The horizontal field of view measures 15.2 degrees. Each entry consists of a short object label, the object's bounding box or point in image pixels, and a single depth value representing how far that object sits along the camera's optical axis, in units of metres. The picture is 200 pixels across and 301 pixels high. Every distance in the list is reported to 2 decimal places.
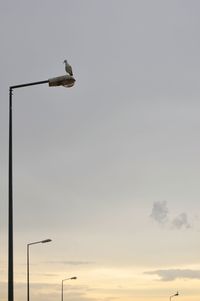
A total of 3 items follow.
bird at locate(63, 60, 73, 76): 29.25
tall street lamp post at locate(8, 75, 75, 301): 27.34
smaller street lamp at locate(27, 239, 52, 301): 63.66
